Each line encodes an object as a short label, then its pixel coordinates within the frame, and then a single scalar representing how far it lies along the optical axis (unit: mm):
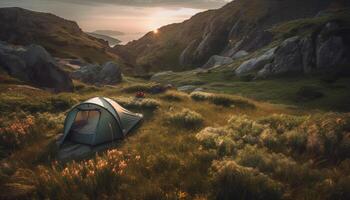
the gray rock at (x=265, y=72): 59488
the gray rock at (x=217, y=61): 107438
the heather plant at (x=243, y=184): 7211
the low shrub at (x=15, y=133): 12531
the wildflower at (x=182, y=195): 7045
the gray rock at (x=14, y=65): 38250
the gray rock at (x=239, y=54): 111312
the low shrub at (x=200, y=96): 25298
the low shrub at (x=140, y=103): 20928
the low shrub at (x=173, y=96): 25762
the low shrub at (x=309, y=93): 35775
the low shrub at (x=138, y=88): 31283
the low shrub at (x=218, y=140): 10438
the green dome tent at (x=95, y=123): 14141
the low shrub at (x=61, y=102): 22203
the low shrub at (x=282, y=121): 12977
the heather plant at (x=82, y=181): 7523
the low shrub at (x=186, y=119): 15641
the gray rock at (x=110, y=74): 55994
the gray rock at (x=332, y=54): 50956
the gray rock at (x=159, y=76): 84450
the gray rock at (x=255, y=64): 67875
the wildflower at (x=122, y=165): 8359
